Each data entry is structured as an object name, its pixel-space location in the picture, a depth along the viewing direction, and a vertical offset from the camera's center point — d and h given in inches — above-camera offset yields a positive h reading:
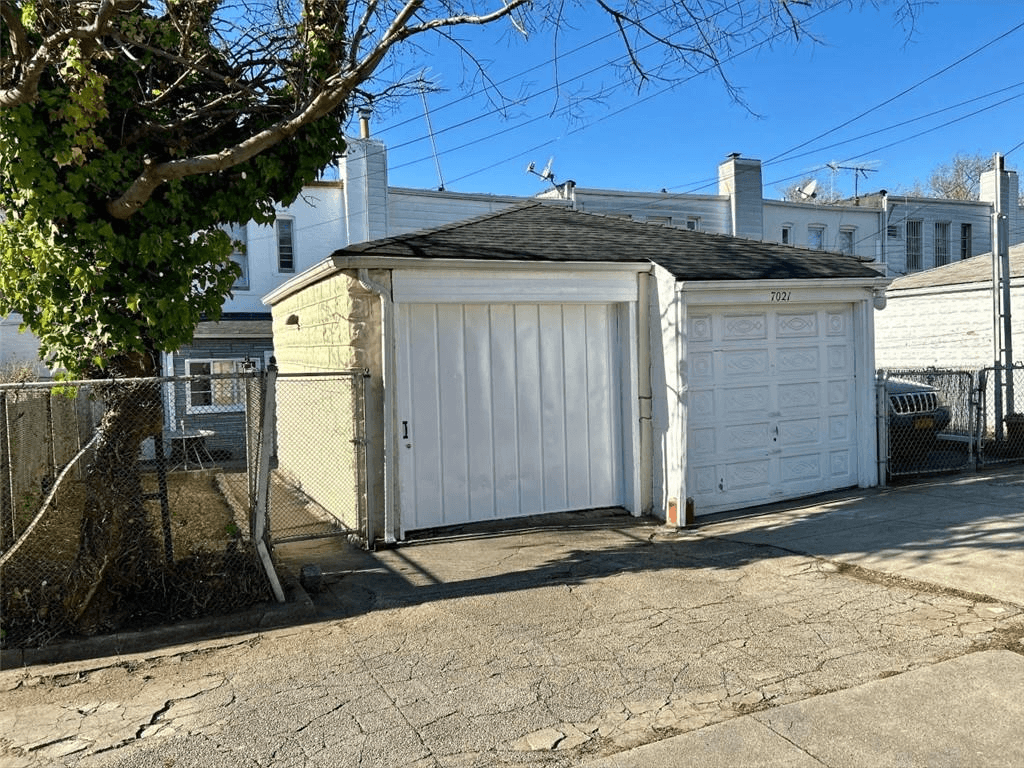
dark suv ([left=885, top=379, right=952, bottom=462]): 462.0 -30.6
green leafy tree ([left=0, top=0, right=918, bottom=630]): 228.2 +61.7
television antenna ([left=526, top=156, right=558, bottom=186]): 832.3 +196.9
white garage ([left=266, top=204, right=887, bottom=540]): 337.7 +2.0
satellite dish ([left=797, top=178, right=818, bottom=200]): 1071.6 +228.7
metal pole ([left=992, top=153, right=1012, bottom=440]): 530.9 +51.5
